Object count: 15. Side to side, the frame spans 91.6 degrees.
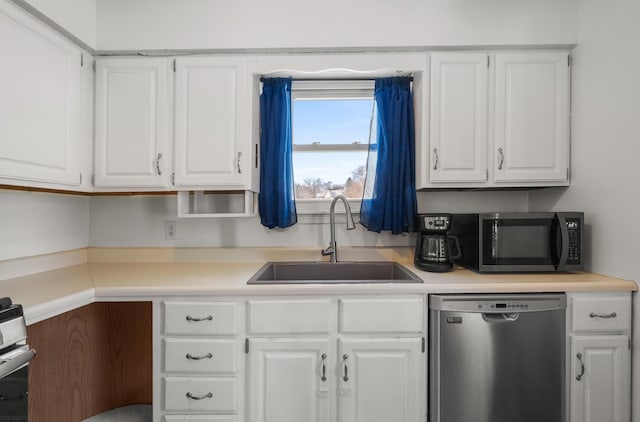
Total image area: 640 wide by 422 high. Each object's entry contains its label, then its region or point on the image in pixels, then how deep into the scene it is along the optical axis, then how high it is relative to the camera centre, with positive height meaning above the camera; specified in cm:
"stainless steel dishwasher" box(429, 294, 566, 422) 138 -65
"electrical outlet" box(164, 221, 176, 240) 205 -14
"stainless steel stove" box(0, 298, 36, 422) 91 -46
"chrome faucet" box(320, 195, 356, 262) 188 -10
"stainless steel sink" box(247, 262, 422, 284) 195 -38
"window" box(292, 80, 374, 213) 214 +46
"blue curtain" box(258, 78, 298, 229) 195 +35
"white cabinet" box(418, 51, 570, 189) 174 +57
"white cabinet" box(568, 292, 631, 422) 140 -64
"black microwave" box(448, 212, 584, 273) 160 -15
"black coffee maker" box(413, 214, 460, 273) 166 -18
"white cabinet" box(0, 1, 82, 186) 128 +48
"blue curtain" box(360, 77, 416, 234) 194 +32
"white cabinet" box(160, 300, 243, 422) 136 -66
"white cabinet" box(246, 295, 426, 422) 138 -67
